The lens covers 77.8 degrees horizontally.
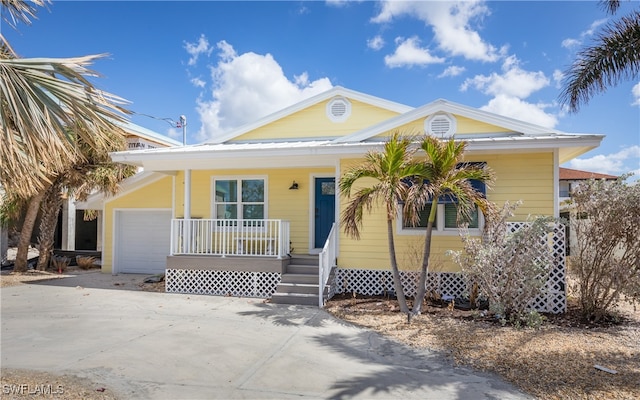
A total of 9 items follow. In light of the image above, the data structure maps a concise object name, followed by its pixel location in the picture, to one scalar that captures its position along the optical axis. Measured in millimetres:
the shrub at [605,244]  6734
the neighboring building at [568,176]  26709
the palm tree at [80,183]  12688
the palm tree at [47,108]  3740
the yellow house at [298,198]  8789
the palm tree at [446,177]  6906
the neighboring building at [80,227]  17766
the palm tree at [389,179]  7070
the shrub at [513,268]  6945
